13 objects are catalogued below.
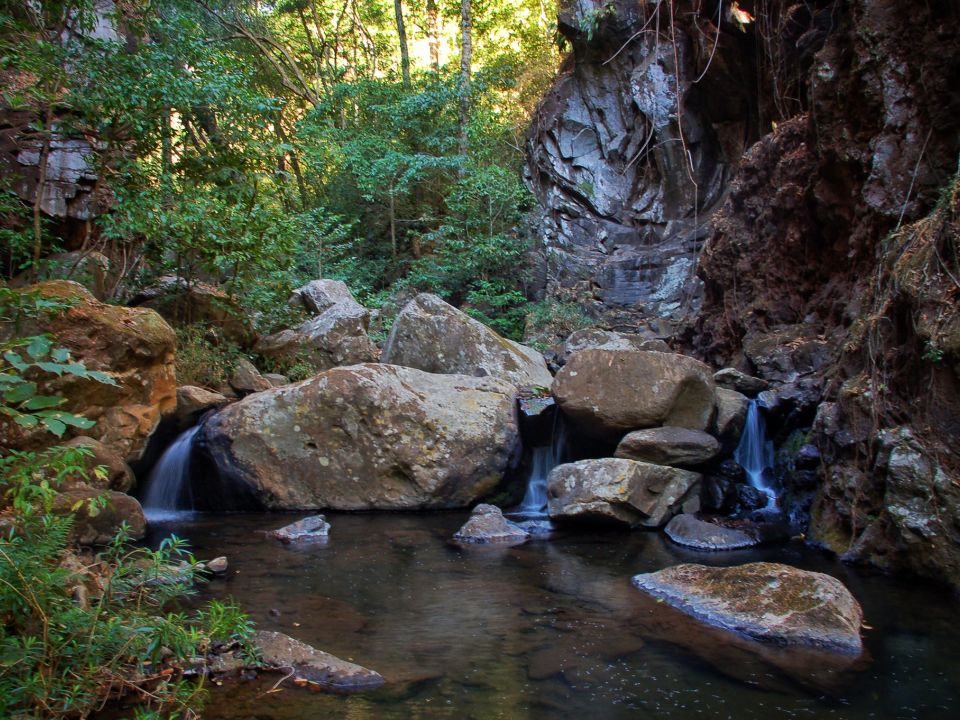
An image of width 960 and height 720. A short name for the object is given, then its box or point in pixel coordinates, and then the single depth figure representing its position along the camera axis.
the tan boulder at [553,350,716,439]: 8.08
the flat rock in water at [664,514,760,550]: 6.54
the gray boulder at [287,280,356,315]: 13.48
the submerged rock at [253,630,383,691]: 3.59
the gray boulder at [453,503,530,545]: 6.79
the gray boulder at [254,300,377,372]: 10.99
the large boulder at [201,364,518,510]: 7.90
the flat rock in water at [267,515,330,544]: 6.67
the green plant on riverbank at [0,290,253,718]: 2.63
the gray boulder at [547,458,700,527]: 7.06
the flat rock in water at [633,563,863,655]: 4.28
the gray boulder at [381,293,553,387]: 10.00
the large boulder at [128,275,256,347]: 10.00
